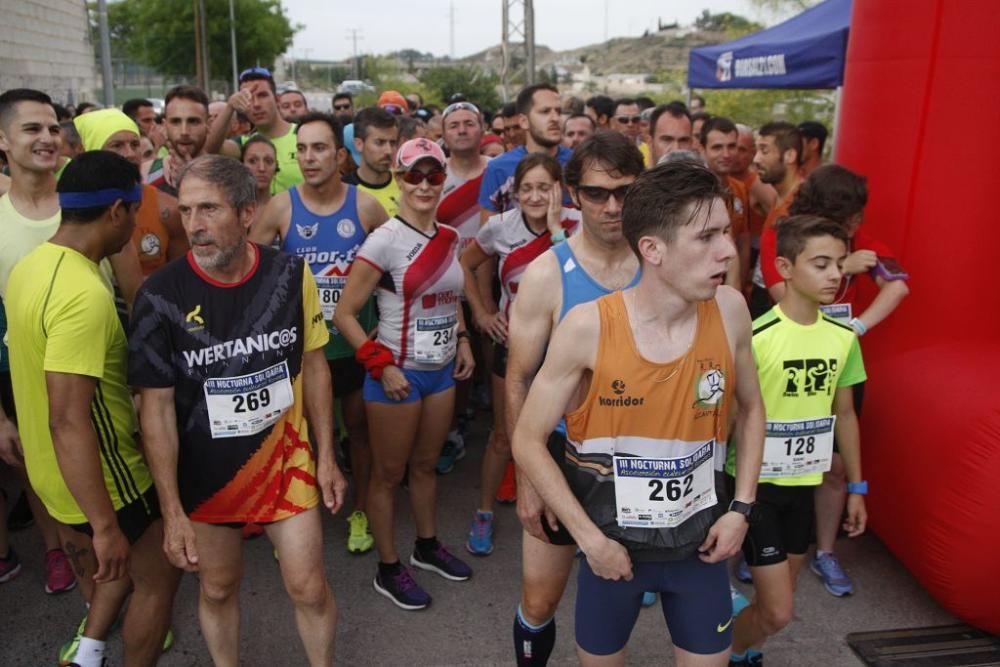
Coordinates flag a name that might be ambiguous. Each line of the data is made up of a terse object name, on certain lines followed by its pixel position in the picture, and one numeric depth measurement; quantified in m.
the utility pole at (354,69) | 78.24
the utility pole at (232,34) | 43.44
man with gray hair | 2.54
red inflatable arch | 3.27
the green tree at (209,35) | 46.97
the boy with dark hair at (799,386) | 2.97
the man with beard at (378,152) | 4.66
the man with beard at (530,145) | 4.89
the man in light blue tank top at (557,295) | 2.64
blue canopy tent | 7.04
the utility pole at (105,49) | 15.40
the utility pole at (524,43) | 20.04
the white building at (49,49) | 22.98
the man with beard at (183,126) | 4.77
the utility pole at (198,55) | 39.44
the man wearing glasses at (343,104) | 10.01
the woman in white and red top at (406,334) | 3.58
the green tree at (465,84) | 36.00
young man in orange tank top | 2.13
